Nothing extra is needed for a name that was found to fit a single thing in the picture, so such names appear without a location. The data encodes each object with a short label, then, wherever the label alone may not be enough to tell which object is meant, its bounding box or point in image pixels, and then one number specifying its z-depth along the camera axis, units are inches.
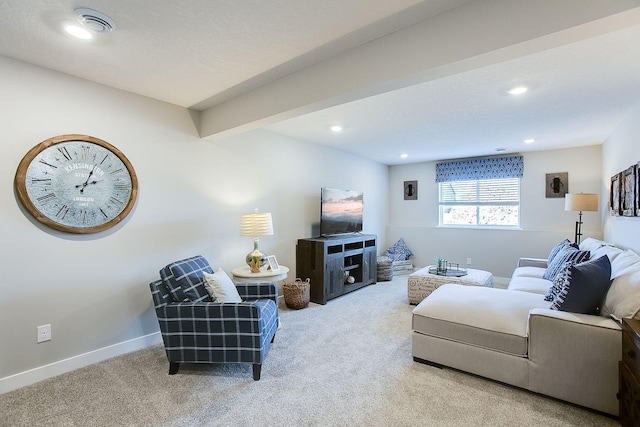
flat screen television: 178.4
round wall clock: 88.0
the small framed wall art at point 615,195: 135.6
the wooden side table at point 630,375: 59.0
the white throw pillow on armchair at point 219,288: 96.3
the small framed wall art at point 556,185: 194.9
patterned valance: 209.6
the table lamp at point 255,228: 128.0
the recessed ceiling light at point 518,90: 102.6
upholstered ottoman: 151.1
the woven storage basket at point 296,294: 151.9
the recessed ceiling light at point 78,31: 69.5
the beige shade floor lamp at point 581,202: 158.4
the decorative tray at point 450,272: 160.3
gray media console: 163.3
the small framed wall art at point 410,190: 253.2
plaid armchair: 87.5
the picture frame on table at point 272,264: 130.5
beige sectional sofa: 72.5
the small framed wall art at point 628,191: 112.5
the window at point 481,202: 216.7
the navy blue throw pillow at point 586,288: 79.4
